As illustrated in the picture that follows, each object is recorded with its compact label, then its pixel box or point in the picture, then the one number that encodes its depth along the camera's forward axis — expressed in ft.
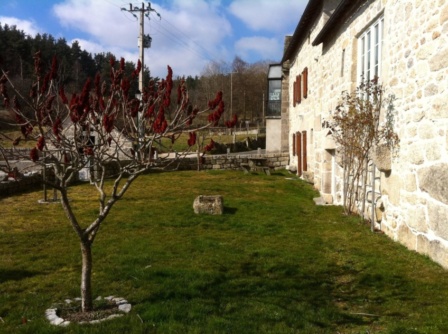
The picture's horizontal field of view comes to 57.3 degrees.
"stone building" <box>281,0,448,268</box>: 16.96
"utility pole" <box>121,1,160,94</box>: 67.99
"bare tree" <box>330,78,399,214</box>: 23.65
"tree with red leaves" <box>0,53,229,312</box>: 12.16
